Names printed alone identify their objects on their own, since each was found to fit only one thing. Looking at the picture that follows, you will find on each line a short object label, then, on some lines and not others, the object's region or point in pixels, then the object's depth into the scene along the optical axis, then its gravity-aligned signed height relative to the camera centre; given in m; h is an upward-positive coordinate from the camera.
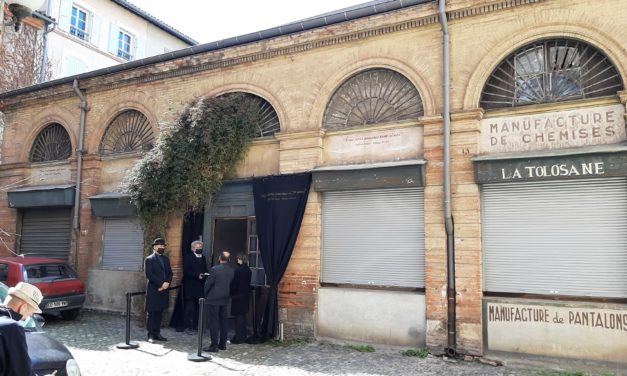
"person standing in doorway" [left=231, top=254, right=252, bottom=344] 8.97 -0.97
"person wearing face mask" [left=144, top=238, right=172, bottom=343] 9.03 -0.92
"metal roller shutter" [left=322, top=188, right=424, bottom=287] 8.45 +0.19
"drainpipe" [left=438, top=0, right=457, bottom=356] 7.80 +0.88
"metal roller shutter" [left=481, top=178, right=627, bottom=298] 7.10 +0.21
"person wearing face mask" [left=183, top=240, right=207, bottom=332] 10.02 -0.75
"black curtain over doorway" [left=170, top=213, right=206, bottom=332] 10.74 +0.33
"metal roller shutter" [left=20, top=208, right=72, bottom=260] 13.01 +0.25
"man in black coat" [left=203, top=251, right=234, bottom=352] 8.26 -0.91
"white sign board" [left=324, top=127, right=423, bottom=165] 8.64 +1.84
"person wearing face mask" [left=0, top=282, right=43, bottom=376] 2.80 -0.62
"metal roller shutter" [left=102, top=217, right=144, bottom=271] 11.74 -0.03
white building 21.89 +10.28
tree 18.56 +7.11
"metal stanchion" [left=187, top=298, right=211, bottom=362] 7.66 -1.48
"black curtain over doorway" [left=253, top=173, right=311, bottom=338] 9.17 +0.42
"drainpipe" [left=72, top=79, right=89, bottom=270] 12.49 +1.49
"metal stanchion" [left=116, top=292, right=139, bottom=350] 8.46 -1.72
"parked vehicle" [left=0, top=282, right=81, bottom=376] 4.37 -1.05
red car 10.20 -0.81
